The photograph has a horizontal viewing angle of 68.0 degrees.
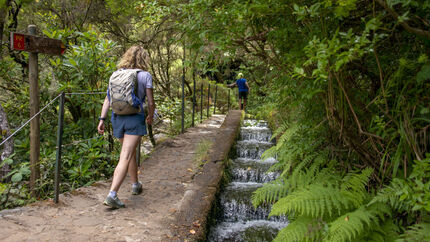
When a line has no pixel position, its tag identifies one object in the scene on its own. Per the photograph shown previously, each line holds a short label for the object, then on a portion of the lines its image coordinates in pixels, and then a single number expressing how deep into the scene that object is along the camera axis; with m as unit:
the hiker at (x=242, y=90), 12.81
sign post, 3.82
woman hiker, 3.68
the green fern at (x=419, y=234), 1.93
